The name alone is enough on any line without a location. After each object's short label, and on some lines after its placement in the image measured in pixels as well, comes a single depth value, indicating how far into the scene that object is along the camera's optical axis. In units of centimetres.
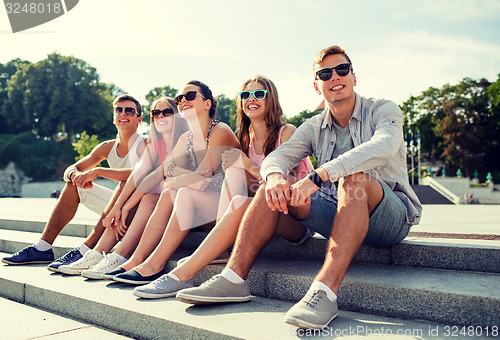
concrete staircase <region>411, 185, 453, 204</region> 2600
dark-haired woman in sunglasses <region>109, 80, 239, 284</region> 304
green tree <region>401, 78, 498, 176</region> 4297
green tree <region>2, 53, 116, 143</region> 4678
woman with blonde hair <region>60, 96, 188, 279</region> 344
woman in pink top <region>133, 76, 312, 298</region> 268
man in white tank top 403
